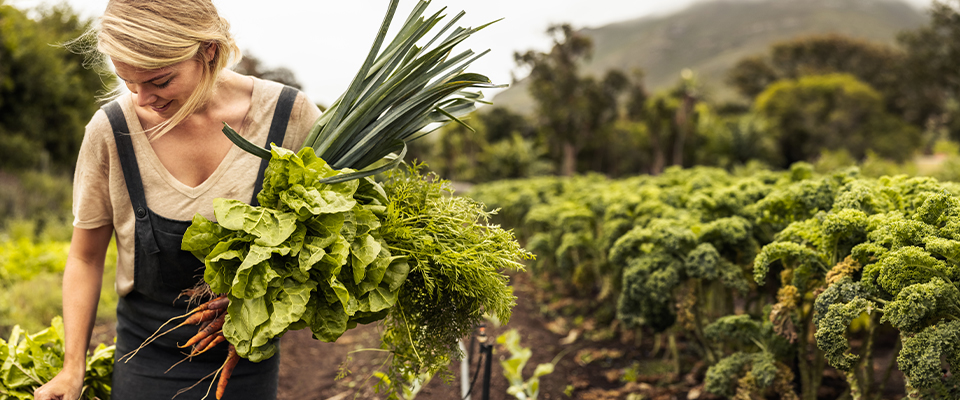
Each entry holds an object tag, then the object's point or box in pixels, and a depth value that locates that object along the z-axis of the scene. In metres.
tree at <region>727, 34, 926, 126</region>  37.31
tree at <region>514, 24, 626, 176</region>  29.44
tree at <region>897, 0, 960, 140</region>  31.67
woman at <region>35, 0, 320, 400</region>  1.61
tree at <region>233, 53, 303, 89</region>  13.50
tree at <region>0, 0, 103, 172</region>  12.22
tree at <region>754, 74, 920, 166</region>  27.02
